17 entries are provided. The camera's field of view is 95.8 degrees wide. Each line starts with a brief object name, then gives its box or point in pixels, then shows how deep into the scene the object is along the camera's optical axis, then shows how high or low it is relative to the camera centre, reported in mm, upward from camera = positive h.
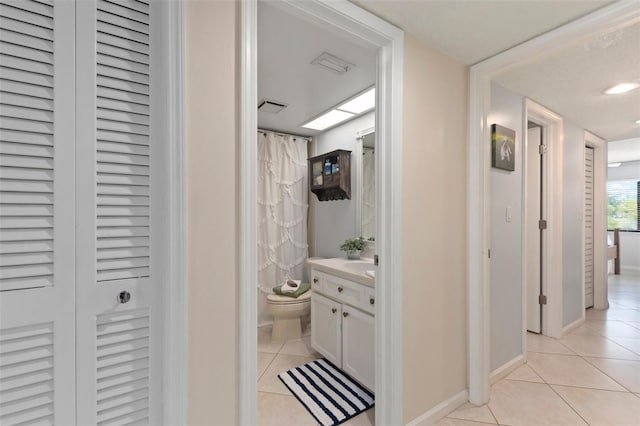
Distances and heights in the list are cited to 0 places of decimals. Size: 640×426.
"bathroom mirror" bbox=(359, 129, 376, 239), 2859 +227
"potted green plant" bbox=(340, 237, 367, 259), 2793 -332
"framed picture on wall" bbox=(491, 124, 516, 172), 2096 +484
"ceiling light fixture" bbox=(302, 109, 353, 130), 2838 +976
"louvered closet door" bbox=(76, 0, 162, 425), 881 -15
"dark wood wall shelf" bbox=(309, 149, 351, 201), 2965 +402
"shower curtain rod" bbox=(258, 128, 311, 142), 3293 +939
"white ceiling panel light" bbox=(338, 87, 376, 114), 2436 +981
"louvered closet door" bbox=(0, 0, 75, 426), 790 +1
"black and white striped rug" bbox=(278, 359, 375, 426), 1818 -1259
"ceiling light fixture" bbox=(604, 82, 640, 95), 2224 +981
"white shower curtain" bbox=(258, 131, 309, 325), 3293 +22
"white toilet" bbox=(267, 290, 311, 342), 2768 -972
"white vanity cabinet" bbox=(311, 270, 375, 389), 1925 -836
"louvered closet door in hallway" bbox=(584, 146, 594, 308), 3652 -192
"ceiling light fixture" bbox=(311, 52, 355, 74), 1852 +998
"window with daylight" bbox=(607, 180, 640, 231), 6559 +180
